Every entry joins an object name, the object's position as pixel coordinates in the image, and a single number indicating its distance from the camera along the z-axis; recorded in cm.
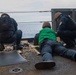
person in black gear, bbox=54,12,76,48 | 466
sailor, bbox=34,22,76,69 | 316
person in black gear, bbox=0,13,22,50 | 452
